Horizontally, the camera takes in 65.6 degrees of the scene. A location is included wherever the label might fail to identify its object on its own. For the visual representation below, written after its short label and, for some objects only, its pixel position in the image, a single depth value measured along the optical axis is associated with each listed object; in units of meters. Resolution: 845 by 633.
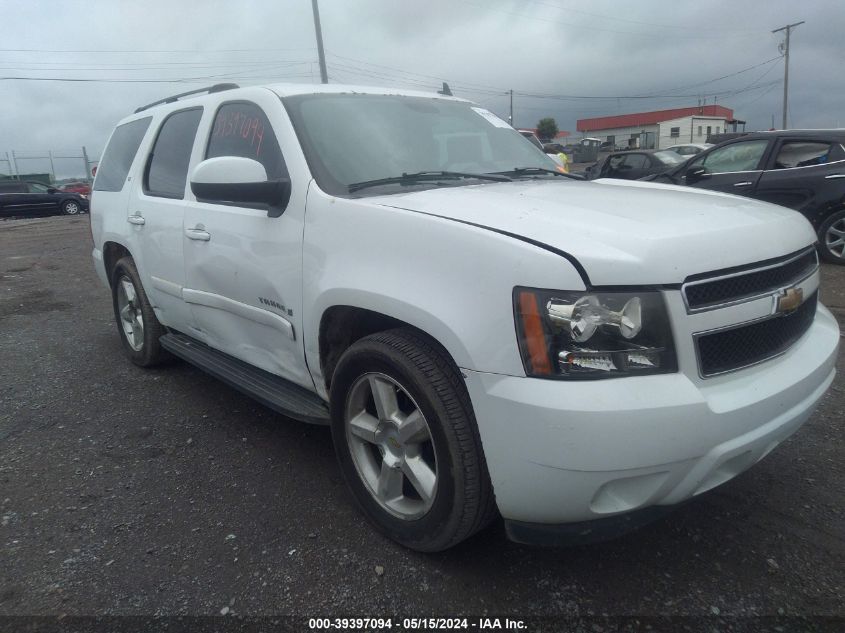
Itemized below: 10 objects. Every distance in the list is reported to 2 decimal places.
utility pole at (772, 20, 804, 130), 43.88
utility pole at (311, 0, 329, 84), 22.78
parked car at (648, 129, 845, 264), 7.42
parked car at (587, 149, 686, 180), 13.55
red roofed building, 58.34
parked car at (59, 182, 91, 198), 31.85
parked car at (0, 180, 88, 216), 22.80
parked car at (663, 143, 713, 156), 23.62
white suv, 1.87
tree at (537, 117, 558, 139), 73.00
